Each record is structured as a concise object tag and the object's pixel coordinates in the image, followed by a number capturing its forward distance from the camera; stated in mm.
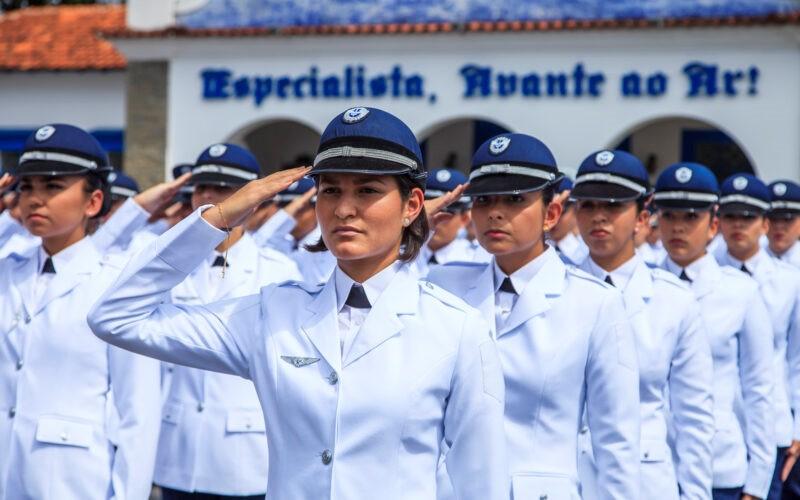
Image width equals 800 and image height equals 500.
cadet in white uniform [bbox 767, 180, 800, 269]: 18687
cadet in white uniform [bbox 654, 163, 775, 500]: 12195
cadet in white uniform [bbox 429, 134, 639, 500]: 8156
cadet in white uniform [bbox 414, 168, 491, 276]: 17344
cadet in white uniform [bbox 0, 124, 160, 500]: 8977
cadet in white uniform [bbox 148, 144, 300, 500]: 11414
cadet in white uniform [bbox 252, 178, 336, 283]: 15211
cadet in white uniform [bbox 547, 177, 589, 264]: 18141
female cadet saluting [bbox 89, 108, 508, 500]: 6230
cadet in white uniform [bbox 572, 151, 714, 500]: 10289
